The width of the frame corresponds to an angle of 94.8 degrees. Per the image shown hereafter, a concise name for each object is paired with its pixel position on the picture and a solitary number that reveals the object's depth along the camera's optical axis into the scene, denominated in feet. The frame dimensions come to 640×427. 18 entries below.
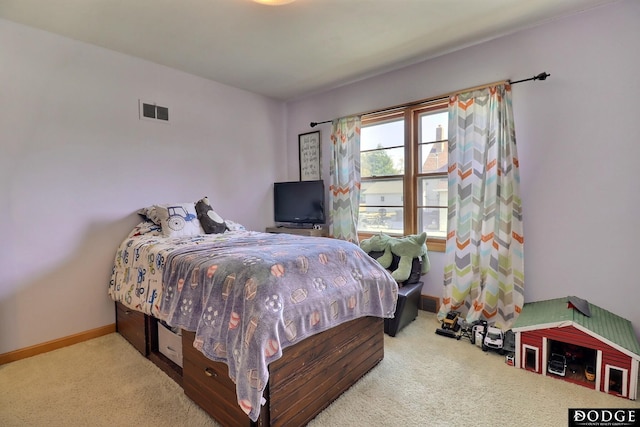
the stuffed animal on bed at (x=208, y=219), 9.25
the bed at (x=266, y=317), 4.30
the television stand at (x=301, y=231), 11.76
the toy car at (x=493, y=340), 7.16
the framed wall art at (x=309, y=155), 12.89
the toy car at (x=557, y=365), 6.21
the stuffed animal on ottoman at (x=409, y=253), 9.04
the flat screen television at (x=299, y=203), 11.94
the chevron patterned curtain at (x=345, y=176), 11.36
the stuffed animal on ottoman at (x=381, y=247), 9.53
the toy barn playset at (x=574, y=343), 5.60
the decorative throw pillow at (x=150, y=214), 8.85
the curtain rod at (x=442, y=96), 7.60
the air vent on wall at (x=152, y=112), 9.40
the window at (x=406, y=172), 9.89
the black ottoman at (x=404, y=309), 8.19
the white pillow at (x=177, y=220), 8.53
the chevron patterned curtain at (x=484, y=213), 8.08
